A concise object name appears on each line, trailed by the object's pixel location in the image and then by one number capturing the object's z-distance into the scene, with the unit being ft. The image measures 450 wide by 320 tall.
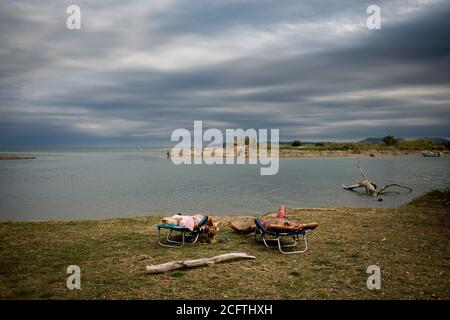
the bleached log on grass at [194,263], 27.99
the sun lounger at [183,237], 36.47
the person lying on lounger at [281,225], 34.37
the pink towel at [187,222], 36.58
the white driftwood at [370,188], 106.61
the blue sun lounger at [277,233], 34.50
